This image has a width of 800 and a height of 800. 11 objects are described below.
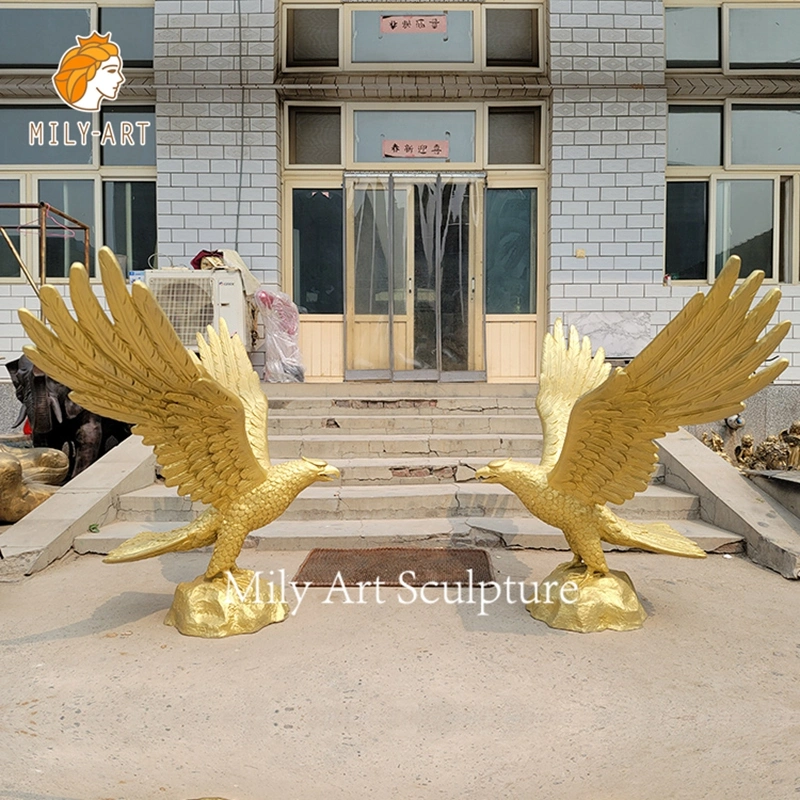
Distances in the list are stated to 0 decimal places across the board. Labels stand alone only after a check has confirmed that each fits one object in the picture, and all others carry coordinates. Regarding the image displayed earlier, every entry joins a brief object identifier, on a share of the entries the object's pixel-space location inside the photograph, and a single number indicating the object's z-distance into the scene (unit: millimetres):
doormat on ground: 3180
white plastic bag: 6609
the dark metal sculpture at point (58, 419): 4852
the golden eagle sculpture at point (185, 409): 2006
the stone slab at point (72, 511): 3301
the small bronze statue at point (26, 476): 3975
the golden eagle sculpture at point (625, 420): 2102
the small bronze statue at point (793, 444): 4242
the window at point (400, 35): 7059
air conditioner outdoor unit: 6141
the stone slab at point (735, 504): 3363
